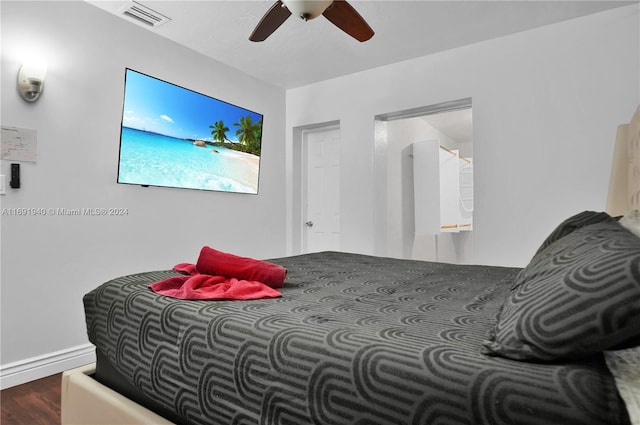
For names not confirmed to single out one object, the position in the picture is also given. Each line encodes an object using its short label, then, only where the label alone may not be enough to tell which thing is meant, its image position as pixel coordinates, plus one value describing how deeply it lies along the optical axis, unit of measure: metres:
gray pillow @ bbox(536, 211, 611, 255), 1.42
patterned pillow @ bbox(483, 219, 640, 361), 0.64
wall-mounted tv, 2.91
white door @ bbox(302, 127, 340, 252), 4.44
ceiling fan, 1.78
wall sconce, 2.36
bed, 0.65
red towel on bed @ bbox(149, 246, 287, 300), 1.32
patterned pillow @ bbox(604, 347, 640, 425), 0.58
